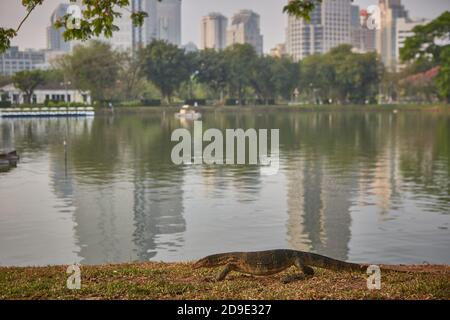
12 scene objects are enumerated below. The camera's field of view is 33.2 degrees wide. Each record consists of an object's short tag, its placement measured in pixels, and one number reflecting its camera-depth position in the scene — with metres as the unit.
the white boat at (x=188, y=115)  84.29
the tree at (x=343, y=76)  119.19
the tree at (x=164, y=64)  115.19
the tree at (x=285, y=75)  125.88
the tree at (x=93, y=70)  106.38
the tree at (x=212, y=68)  121.25
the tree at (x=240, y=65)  121.38
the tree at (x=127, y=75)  118.53
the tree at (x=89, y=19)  10.91
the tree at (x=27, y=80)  103.31
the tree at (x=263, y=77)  124.51
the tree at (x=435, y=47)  96.25
